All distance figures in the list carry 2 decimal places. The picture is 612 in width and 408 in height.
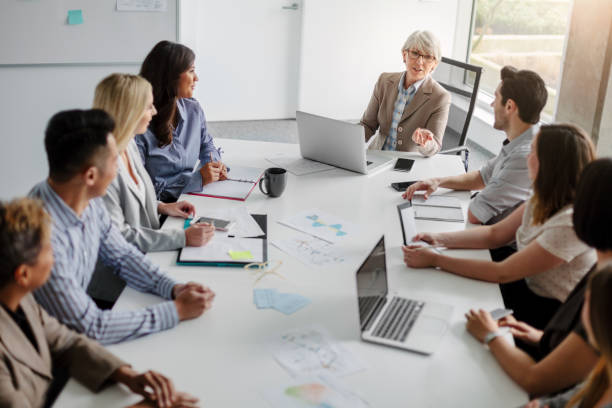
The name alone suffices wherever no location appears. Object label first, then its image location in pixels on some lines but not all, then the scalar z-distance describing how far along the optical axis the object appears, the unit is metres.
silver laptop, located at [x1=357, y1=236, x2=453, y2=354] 1.56
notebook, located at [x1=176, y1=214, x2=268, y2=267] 1.91
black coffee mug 2.42
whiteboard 3.76
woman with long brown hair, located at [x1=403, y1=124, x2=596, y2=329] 1.80
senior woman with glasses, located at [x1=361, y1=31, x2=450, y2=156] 3.27
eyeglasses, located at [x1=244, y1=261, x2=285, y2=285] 1.87
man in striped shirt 1.51
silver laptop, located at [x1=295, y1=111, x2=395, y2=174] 2.64
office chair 3.30
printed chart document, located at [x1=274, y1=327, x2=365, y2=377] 1.44
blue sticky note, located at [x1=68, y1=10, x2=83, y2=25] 3.84
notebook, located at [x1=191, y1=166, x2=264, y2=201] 2.48
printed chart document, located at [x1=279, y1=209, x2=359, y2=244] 2.15
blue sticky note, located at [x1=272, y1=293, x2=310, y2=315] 1.68
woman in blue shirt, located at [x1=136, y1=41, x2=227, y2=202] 2.58
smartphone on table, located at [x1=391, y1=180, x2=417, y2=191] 2.60
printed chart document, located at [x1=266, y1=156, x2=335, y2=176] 2.79
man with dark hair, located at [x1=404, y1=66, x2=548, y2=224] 2.34
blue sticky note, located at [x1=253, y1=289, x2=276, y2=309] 1.70
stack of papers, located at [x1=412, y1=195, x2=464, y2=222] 2.35
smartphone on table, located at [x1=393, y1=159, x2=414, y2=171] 2.87
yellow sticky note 1.93
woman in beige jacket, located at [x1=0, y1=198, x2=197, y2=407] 1.28
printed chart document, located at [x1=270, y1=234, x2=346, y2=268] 1.96
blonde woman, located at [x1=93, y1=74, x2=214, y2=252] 2.00
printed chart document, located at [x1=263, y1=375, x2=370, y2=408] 1.33
